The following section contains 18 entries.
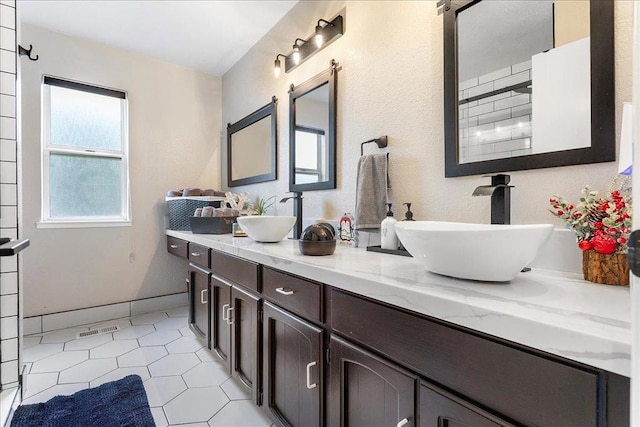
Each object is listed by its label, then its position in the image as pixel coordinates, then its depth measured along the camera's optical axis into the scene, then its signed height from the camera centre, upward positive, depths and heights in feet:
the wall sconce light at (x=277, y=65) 7.63 +3.69
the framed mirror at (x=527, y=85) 3.08 +1.46
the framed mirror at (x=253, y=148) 8.39 +1.97
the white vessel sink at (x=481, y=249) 2.42 -0.32
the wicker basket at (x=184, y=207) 8.98 +0.17
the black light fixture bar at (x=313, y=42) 6.11 +3.66
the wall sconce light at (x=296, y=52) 6.98 +3.69
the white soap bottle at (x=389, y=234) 4.58 -0.34
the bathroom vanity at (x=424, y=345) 1.70 -1.02
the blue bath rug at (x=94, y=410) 4.91 -3.33
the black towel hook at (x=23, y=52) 4.41 +2.40
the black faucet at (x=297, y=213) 6.78 -0.03
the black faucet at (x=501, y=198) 3.43 +0.14
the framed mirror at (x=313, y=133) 6.31 +1.76
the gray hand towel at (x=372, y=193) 5.01 +0.30
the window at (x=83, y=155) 8.63 +1.72
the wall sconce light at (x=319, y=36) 6.35 +3.65
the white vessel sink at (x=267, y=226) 5.66 -0.27
